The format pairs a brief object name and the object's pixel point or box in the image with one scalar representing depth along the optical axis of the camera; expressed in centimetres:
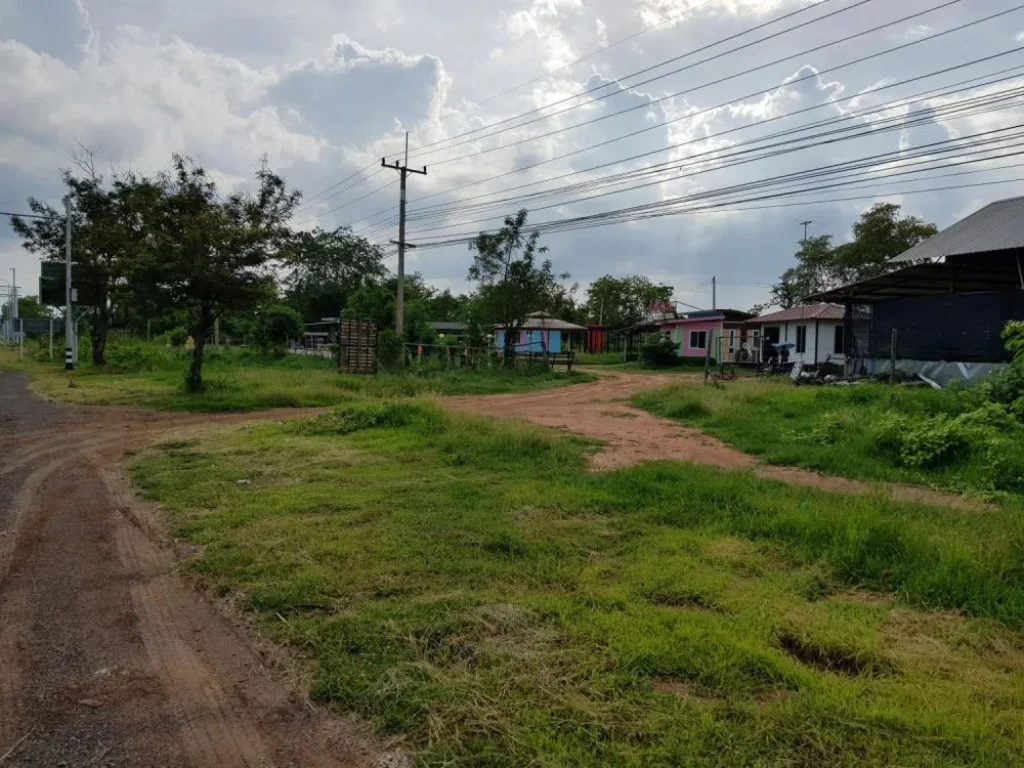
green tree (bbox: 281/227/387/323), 6000
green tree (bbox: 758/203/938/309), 3797
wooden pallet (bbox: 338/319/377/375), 2234
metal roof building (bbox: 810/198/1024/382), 1488
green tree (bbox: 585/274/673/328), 5694
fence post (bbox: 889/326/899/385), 1416
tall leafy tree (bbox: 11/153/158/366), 2547
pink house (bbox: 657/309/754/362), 3553
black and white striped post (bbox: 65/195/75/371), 2475
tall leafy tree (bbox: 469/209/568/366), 2744
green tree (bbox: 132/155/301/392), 1552
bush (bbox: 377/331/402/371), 2292
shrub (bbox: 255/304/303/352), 3494
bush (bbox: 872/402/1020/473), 817
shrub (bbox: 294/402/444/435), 1049
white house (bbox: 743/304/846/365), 2720
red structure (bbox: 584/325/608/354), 4959
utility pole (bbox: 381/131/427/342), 2472
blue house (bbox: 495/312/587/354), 3878
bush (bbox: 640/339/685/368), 3466
